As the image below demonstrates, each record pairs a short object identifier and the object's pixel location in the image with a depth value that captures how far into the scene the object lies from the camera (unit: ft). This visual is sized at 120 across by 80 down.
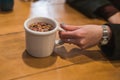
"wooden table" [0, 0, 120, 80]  2.43
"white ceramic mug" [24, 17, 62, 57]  2.45
